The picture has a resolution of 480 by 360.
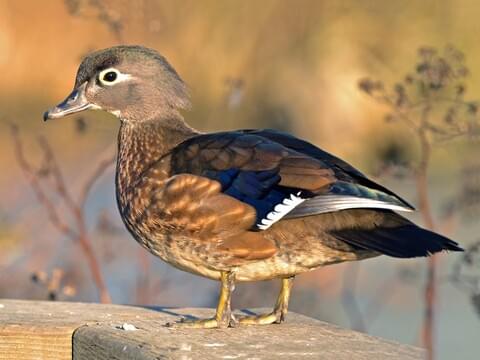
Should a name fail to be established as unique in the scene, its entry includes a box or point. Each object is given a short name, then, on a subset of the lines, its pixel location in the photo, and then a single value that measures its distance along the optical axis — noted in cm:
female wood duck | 812
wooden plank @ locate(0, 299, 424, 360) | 749
